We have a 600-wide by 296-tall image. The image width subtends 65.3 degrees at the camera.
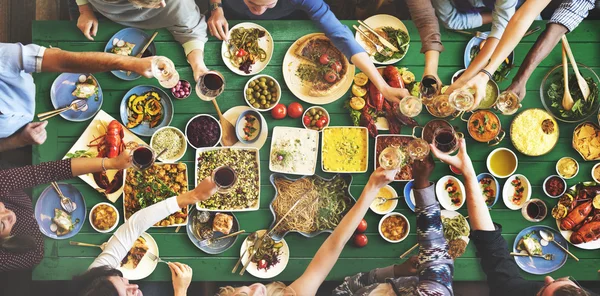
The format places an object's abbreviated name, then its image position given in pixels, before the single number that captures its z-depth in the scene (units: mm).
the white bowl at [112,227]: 3127
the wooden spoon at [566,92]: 3123
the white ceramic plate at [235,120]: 3178
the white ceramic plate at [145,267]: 3135
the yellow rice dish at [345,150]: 3182
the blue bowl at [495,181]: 3170
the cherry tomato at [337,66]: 3158
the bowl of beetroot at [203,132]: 3148
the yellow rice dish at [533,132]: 3182
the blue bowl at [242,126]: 3141
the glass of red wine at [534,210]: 3189
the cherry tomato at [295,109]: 3154
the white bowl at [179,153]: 3148
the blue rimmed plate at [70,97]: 3131
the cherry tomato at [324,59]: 3153
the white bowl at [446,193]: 3174
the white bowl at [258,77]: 3162
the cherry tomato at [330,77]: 3133
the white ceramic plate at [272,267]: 3160
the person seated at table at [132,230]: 2893
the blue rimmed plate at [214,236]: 3160
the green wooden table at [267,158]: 3150
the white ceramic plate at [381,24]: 3166
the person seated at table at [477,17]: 2992
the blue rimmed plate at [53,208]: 3127
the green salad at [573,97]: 3159
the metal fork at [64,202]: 3129
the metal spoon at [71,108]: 3115
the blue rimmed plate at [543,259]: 3191
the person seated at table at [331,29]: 3065
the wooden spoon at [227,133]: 3178
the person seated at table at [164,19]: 2896
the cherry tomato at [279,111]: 3154
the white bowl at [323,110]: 3174
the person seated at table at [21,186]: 2963
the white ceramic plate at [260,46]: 3164
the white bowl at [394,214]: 3176
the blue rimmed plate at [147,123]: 3143
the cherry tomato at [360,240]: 3148
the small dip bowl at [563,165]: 3211
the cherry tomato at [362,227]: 3150
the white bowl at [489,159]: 3182
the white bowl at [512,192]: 3191
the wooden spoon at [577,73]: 3123
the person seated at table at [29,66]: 2771
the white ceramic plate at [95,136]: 3133
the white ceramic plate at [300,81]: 3176
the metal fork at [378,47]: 3162
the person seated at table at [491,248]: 2818
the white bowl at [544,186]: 3191
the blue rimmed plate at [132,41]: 3141
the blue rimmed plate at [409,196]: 3172
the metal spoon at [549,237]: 3199
